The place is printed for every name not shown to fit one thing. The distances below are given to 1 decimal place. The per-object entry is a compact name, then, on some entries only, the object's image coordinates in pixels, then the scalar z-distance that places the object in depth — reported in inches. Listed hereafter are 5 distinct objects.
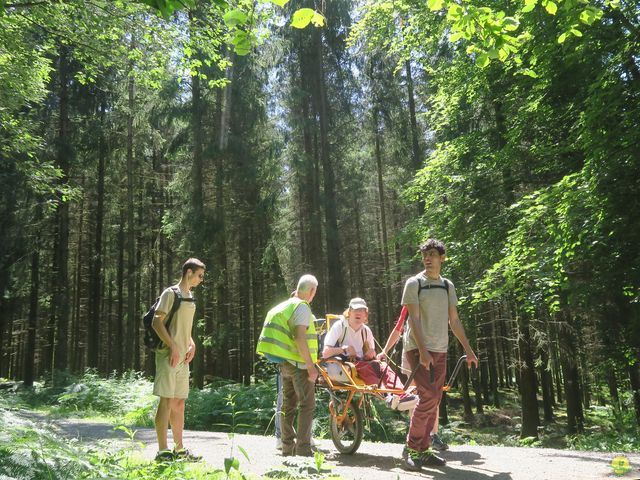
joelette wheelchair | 231.5
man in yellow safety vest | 218.8
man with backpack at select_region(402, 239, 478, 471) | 202.5
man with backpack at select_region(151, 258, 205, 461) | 200.7
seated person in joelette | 246.8
